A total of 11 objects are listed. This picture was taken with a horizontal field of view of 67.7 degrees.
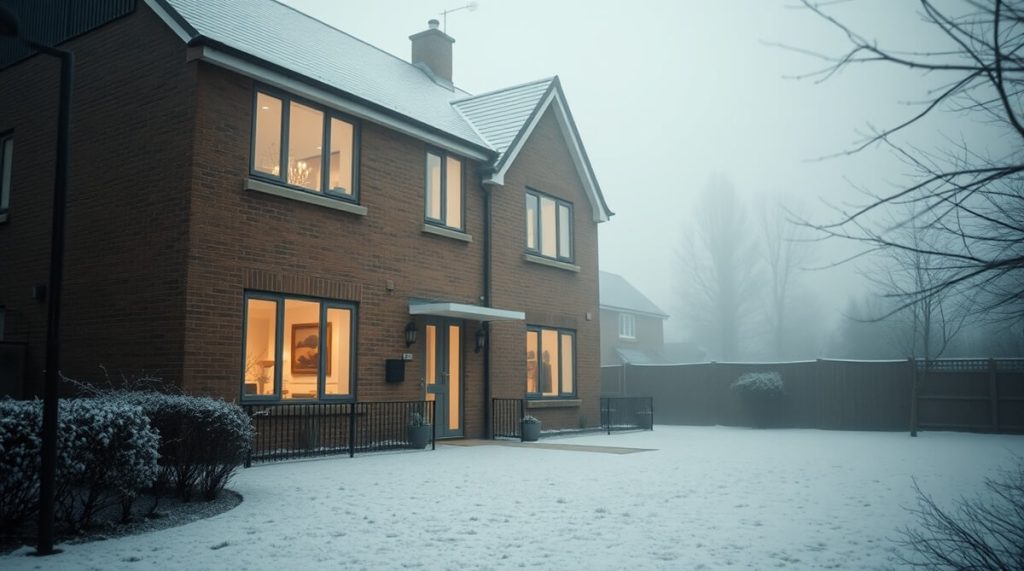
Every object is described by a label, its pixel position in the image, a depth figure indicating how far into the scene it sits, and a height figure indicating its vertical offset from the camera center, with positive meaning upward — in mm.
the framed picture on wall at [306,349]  12703 +276
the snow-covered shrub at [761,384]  22141 -513
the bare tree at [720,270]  53781 +6967
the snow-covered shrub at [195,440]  7691 -756
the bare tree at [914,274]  18492 +2562
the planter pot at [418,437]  14008 -1310
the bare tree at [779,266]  54562 +7178
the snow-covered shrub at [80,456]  5895 -741
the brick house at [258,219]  11555 +2551
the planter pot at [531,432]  16125 -1391
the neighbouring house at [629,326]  43812 +2434
